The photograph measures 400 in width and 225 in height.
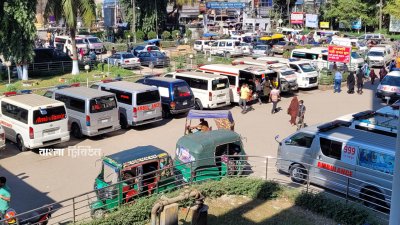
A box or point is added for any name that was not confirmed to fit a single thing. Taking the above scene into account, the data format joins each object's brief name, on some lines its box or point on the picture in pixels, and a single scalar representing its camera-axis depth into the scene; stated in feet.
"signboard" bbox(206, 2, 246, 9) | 209.67
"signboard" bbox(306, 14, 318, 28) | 240.18
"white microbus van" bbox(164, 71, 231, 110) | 73.10
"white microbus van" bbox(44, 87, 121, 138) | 57.62
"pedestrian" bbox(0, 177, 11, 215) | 31.96
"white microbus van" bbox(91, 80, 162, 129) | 62.13
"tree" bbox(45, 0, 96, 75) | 93.75
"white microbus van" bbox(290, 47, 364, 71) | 109.40
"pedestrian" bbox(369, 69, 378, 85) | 101.14
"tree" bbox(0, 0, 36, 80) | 87.61
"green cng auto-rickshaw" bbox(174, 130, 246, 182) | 40.60
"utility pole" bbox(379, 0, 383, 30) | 208.35
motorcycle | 29.84
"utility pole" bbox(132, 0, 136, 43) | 182.74
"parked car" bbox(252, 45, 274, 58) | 143.36
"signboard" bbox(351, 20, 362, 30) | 226.67
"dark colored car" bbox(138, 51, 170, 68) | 119.14
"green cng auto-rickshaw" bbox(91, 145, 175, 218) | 34.30
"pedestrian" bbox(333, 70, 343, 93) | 90.43
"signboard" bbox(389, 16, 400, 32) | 212.02
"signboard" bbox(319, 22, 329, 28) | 240.94
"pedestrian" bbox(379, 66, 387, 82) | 97.96
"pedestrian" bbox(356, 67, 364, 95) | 89.25
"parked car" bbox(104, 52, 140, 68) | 112.47
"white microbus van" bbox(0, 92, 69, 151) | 52.85
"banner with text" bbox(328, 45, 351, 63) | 99.96
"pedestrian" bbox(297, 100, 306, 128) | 61.87
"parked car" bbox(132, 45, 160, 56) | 133.04
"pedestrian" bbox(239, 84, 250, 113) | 73.64
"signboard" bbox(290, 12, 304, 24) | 244.85
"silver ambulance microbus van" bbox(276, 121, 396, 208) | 36.47
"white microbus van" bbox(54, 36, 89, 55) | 140.05
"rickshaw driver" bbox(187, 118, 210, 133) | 51.57
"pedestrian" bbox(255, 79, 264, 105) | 77.97
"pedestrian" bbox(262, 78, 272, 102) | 78.95
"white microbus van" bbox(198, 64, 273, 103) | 78.07
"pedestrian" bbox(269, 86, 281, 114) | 73.20
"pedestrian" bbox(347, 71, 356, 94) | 89.27
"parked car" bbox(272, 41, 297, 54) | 150.00
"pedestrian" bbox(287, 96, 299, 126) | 63.67
